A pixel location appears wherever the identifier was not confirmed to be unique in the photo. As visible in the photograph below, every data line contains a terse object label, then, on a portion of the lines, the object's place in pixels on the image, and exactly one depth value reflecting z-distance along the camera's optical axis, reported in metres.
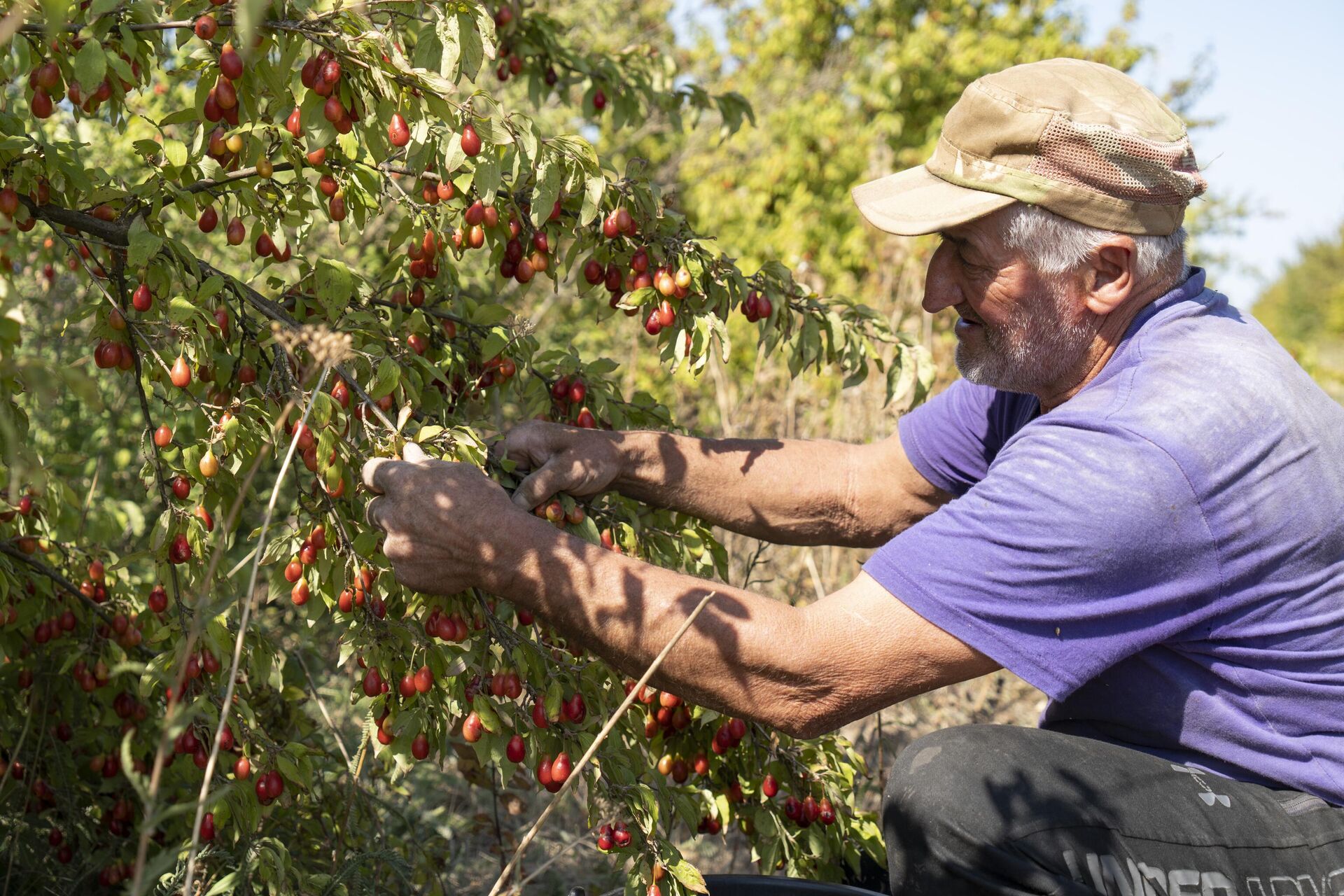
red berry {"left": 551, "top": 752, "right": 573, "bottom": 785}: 1.97
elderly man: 1.86
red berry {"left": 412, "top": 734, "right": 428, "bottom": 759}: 2.00
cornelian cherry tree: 1.86
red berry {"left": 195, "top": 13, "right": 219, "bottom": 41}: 1.74
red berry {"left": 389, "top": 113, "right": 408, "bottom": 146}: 1.82
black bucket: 2.26
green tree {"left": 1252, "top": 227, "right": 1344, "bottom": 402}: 28.61
